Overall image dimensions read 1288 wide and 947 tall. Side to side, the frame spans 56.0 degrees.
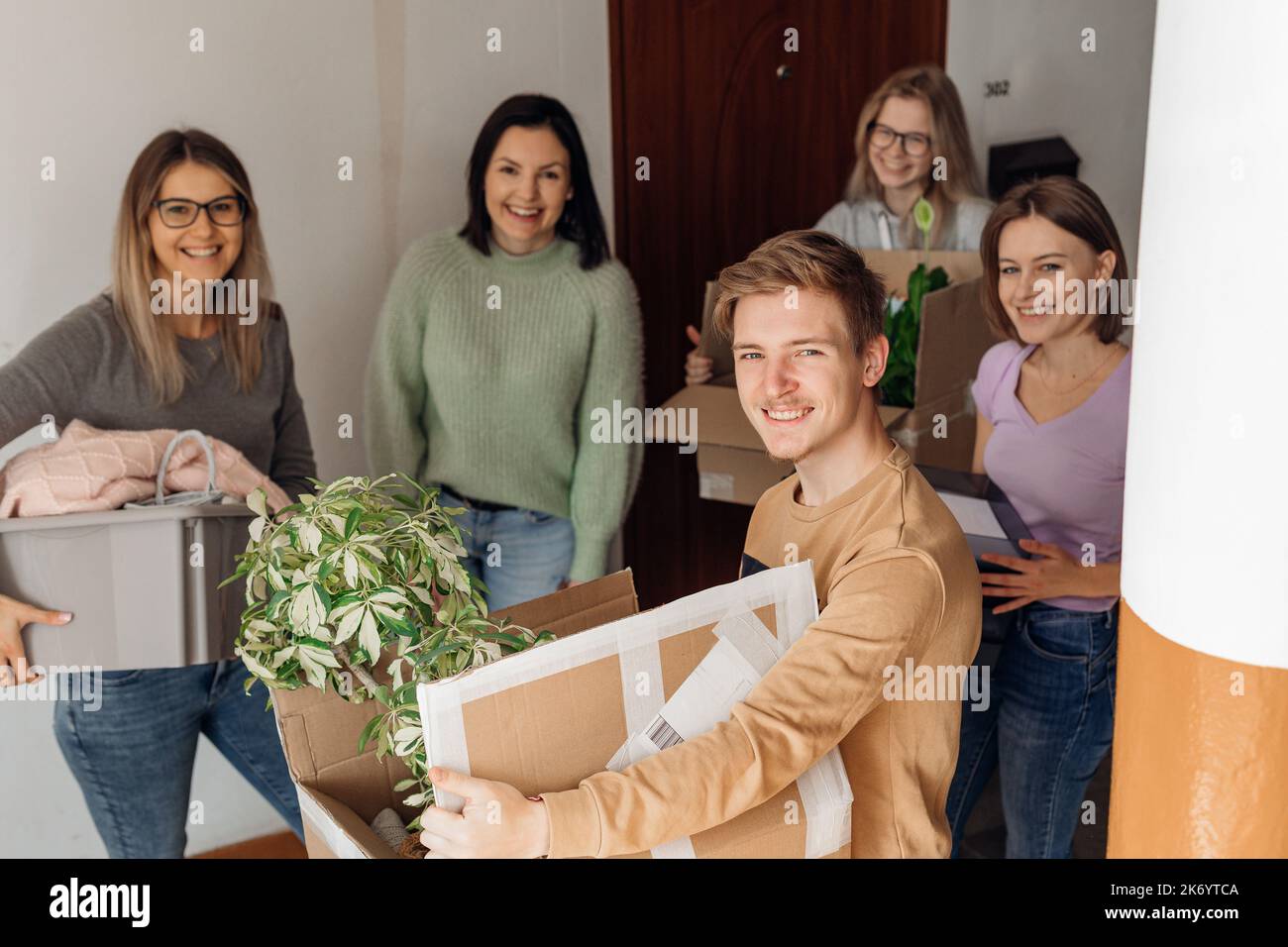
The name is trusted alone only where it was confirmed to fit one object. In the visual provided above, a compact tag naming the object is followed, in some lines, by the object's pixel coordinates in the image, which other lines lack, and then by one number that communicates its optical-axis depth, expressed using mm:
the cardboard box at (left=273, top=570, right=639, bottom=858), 1242
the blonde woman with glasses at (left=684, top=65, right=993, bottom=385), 2717
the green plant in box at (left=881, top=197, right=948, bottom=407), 2434
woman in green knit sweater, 2334
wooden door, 3070
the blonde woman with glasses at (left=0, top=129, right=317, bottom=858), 1920
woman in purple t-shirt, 1902
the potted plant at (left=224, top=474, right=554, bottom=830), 1210
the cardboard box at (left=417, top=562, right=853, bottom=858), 1078
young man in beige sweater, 1087
